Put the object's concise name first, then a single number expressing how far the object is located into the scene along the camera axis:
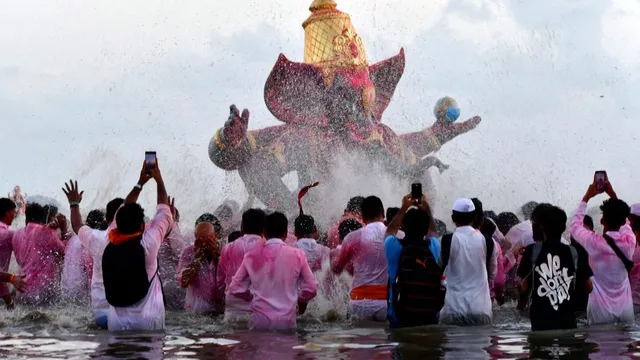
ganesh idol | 22.84
